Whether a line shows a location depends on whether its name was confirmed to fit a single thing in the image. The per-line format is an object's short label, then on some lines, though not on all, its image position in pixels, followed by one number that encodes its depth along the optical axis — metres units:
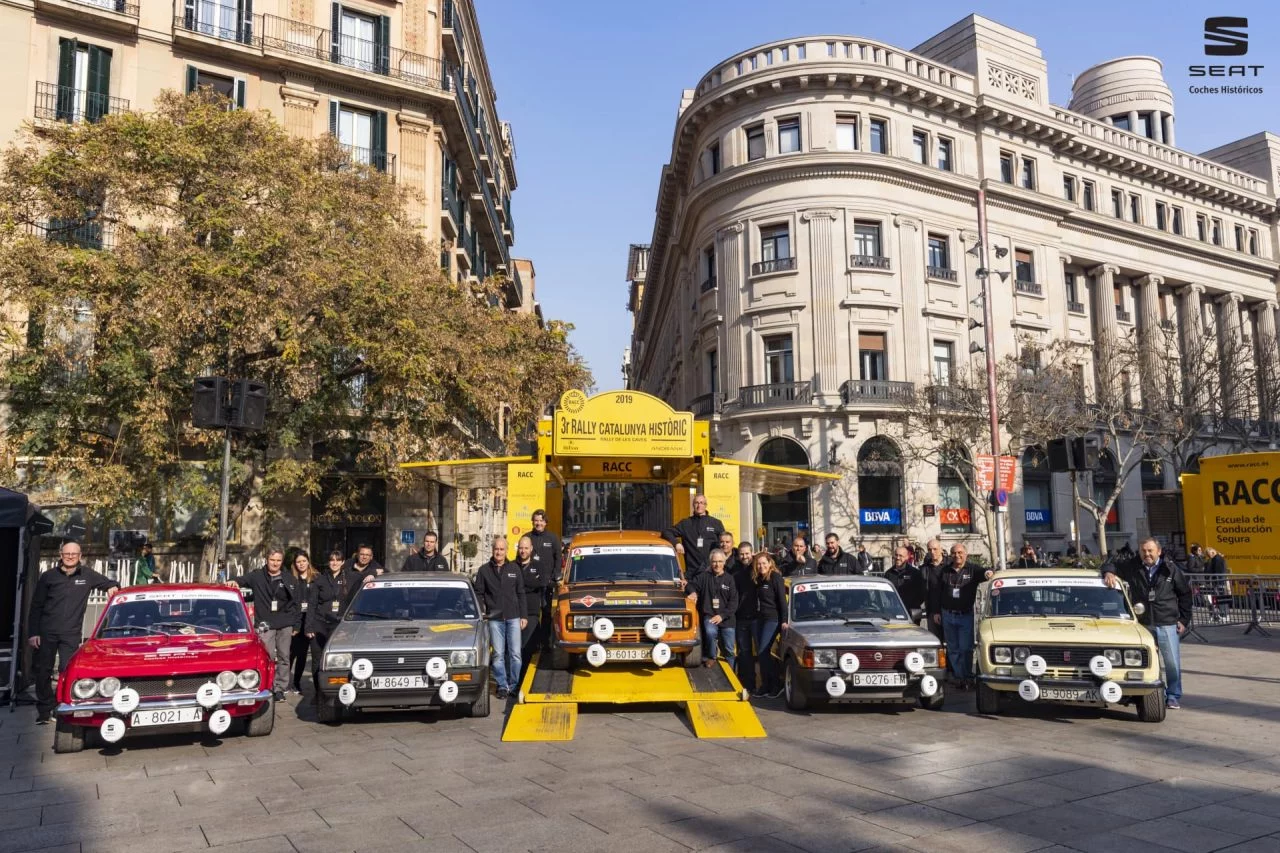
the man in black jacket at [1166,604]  10.41
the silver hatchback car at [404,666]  9.55
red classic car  8.46
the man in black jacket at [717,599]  11.70
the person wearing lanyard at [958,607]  11.79
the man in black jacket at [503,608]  11.57
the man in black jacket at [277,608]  11.48
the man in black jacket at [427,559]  12.73
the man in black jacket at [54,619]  10.40
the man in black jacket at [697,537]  13.80
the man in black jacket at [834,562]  13.95
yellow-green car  9.41
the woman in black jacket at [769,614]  11.36
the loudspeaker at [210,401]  11.95
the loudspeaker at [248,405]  12.20
